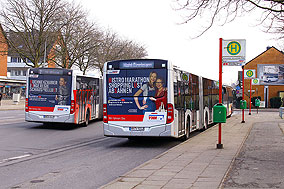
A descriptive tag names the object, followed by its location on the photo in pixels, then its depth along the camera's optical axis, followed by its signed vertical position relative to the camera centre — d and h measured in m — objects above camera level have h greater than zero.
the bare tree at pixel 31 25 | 40.38 +7.48
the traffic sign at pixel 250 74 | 28.33 +1.87
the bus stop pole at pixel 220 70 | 12.17 +0.91
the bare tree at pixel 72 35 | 42.78 +7.21
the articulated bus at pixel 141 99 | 13.15 +0.04
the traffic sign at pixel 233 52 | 12.45 +1.47
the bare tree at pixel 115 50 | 55.88 +7.28
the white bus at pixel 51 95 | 18.83 +0.23
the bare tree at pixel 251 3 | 10.20 +2.42
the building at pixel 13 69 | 42.25 +5.69
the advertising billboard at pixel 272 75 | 68.75 +4.30
